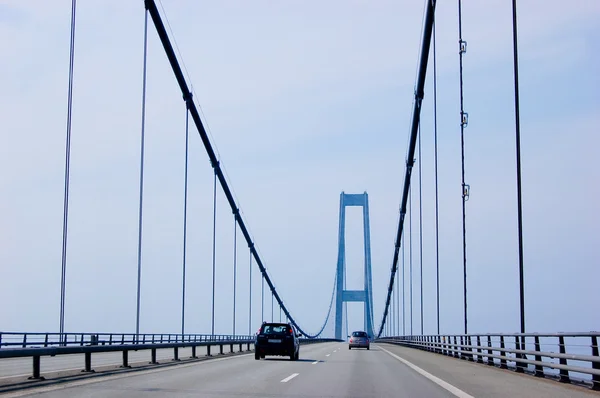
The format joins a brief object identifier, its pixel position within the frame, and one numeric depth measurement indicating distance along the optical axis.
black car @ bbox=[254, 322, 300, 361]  28.08
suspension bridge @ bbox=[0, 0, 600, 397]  13.59
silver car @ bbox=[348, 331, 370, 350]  48.12
